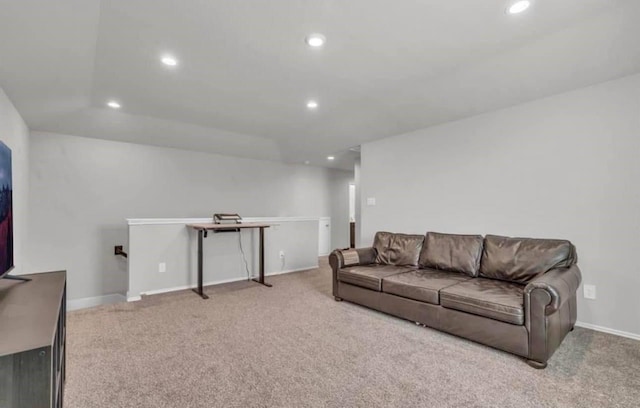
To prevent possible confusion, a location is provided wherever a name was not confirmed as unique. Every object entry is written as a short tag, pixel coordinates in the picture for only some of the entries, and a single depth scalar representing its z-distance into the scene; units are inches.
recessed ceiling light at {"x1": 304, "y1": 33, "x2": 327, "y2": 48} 89.0
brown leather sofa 87.0
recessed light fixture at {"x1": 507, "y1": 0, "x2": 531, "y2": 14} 75.8
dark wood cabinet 35.8
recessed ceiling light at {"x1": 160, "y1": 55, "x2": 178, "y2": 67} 100.7
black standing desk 153.9
